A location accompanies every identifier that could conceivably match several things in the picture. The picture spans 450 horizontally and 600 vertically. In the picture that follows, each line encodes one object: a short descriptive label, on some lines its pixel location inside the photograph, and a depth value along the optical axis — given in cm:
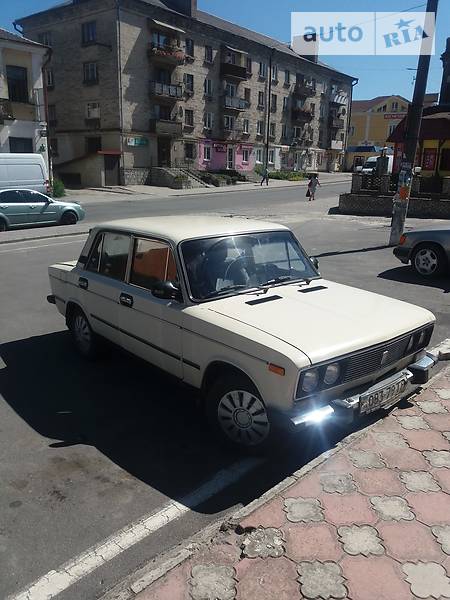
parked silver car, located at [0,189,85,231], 1758
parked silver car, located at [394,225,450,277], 981
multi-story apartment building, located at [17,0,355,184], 4166
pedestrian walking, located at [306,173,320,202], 2990
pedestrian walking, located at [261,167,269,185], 4909
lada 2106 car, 355
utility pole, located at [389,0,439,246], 1277
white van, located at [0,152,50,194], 1994
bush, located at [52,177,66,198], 3105
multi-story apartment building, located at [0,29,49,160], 3005
